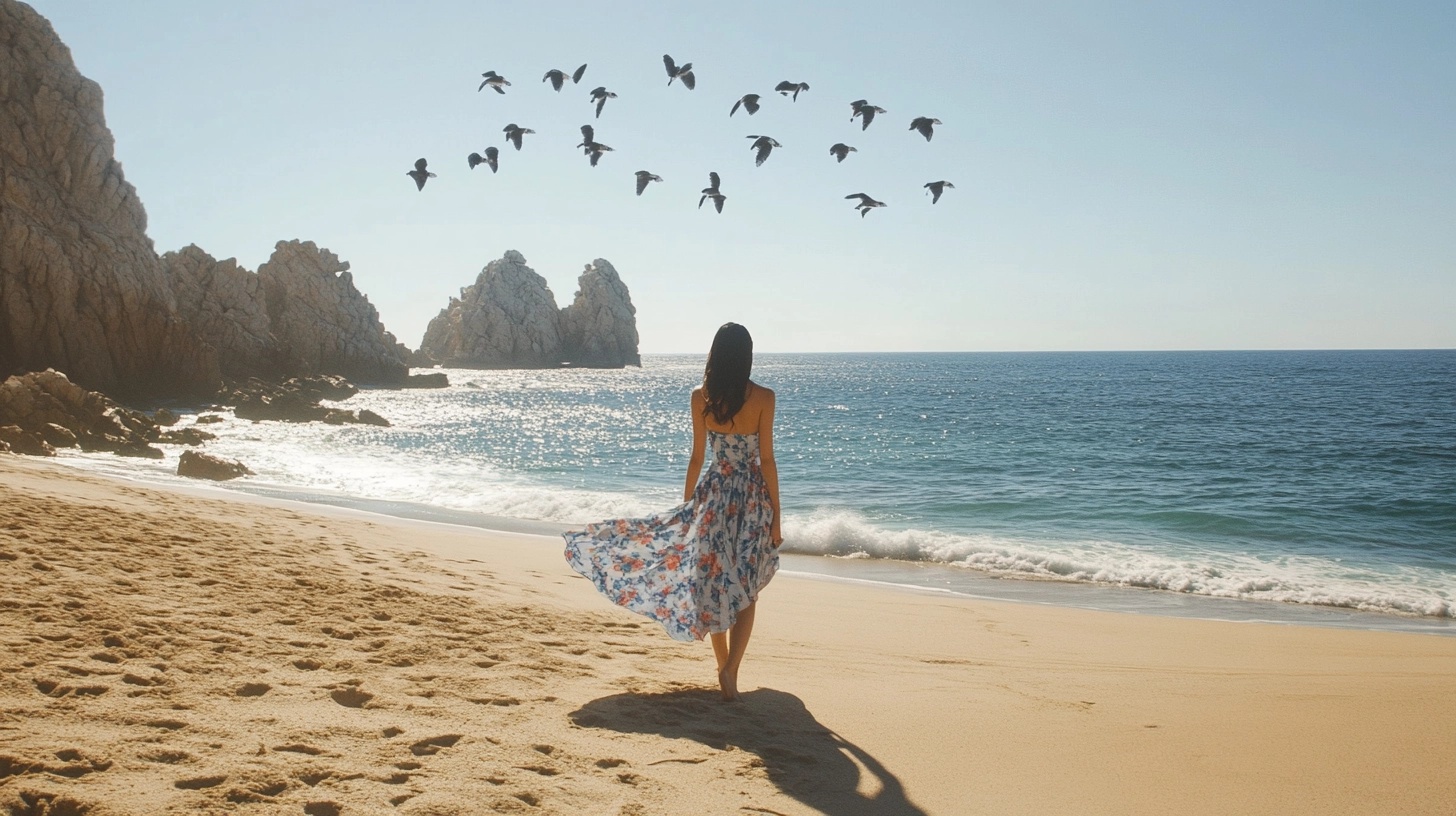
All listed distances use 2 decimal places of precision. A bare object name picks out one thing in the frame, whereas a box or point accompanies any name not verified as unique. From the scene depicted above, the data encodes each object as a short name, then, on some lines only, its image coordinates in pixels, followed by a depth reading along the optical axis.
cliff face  30.08
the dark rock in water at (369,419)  35.44
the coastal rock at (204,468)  16.30
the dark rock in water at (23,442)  16.59
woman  4.44
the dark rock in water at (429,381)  67.50
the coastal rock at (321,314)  58.12
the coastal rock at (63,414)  19.02
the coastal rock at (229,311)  45.16
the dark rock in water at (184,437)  22.16
